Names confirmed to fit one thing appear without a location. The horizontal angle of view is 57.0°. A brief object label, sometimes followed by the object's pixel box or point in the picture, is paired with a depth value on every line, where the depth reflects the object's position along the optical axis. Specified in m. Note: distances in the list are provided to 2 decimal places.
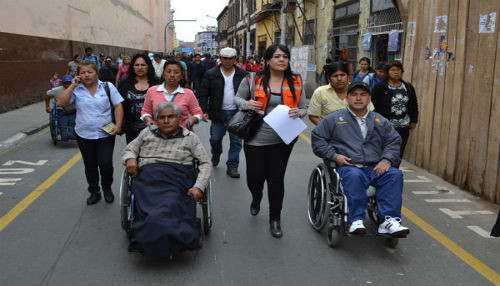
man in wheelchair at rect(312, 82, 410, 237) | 3.90
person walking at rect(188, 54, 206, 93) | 16.48
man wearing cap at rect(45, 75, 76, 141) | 8.66
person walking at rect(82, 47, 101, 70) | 13.92
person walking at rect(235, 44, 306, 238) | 4.23
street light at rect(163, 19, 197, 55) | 62.42
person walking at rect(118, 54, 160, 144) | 5.27
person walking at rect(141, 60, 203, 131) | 4.89
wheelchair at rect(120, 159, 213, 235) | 4.00
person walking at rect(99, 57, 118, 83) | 12.76
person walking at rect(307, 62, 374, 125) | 4.69
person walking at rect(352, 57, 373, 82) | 9.73
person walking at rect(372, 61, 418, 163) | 5.62
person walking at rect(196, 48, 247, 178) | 6.54
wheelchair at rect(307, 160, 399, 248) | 3.99
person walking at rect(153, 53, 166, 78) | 11.22
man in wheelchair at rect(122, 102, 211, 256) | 3.47
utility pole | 17.00
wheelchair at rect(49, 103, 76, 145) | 8.68
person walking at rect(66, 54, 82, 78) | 14.54
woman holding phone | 4.99
